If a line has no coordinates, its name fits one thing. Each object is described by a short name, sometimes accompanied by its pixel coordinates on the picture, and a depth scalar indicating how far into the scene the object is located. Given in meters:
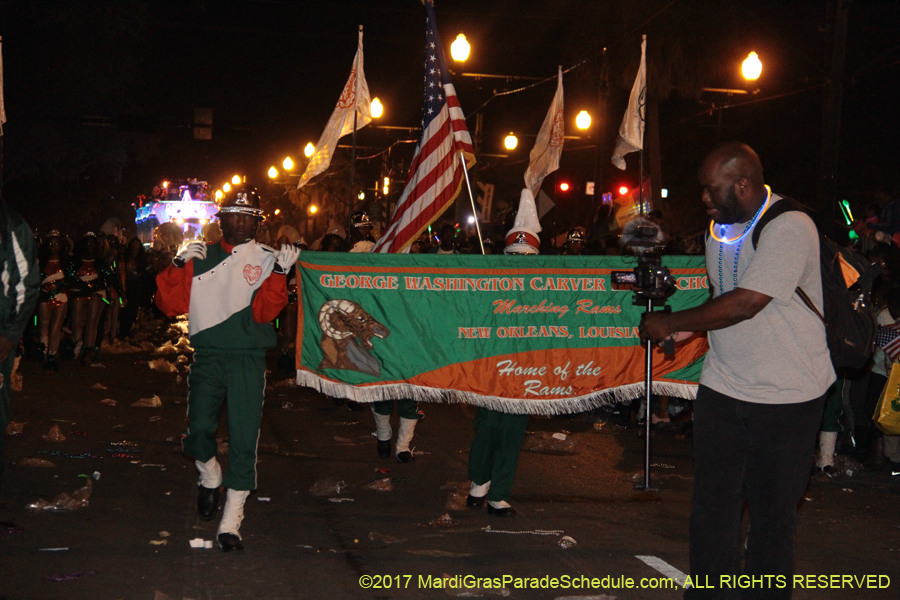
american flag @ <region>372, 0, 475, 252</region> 8.85
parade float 60.41
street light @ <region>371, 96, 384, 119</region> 22.21
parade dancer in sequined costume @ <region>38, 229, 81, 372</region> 13.88
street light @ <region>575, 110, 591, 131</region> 23.97
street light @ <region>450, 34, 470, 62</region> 20.23
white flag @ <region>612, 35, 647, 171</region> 13.06
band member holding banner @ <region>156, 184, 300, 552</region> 5.82
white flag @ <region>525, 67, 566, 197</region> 13.85
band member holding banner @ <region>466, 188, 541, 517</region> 6.69
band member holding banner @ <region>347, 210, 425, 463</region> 8.41
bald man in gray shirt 3.99
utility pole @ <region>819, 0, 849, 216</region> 13.46
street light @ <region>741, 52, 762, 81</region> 17.34
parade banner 7.57
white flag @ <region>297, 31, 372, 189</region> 10.36
